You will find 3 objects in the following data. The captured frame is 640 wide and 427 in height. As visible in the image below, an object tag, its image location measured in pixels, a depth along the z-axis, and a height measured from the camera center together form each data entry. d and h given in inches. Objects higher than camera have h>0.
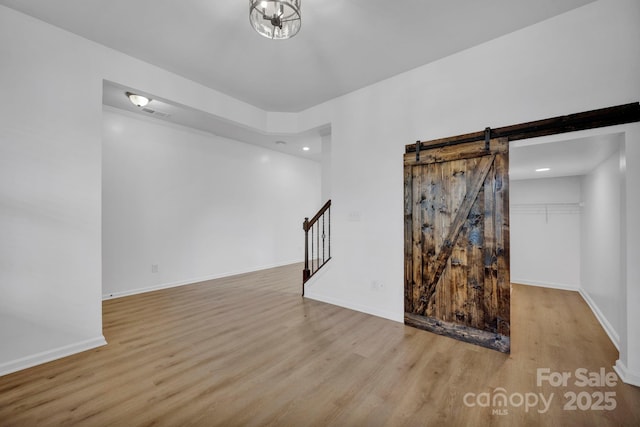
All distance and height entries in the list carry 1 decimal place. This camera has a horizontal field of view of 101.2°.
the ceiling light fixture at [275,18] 73.3 +56.3
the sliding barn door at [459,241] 98.9 -11.2
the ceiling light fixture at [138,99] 135.1 +59.9
